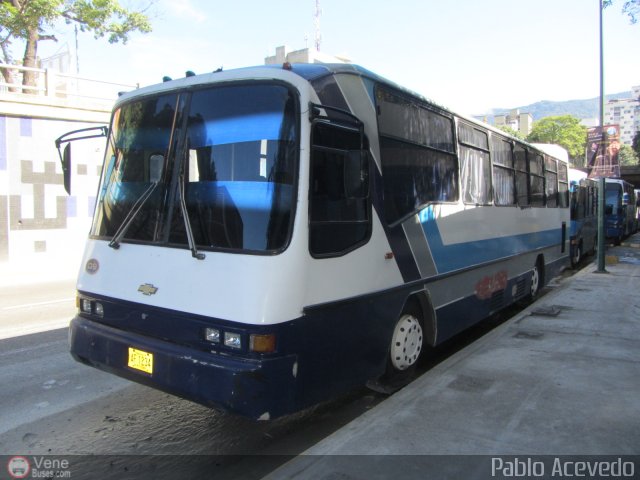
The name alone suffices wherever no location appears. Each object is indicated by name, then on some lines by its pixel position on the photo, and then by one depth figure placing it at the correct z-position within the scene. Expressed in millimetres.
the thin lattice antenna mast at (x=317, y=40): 53688
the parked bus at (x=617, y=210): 23531
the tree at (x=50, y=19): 17578
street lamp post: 13164
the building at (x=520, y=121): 121688
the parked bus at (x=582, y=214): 15211
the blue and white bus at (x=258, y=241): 3293
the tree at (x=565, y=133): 77812
